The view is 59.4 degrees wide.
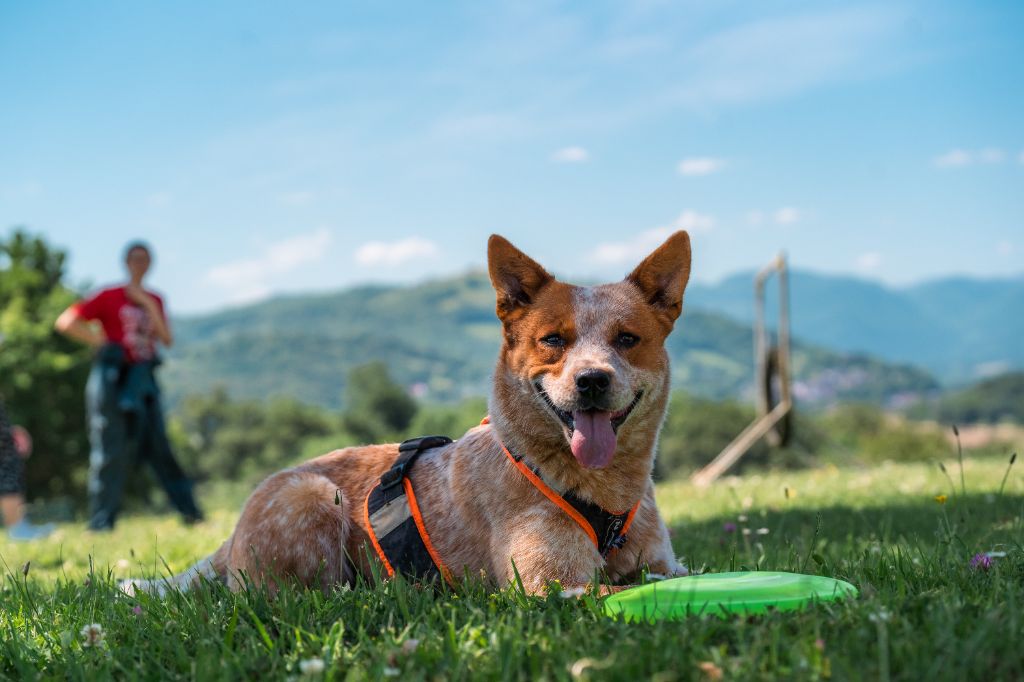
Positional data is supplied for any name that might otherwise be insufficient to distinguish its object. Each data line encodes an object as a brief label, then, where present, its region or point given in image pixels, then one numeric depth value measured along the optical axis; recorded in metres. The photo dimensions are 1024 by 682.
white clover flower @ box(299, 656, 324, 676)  2.89
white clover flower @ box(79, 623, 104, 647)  3.60
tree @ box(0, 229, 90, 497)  28.73
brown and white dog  4.03
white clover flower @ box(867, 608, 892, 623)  2.97
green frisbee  3.18
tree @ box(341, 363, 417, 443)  61.50
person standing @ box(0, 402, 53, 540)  6.69
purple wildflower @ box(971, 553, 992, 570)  3.88
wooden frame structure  18.86
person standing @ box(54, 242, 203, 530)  11.14
